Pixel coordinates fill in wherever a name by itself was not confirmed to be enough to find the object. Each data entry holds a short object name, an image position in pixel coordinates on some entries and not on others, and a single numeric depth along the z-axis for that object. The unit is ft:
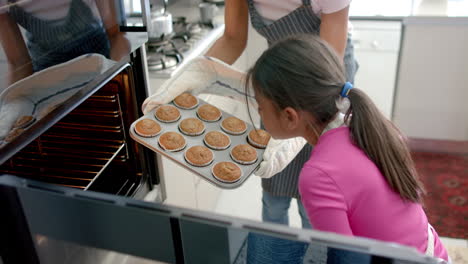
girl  3.16
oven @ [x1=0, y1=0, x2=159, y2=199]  4.05
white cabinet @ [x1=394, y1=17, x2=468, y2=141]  8.60
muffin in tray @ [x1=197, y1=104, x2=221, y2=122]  4.74
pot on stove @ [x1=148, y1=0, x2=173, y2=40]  6.35
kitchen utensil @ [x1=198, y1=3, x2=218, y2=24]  8.34
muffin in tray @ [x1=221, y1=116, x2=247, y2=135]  4.63
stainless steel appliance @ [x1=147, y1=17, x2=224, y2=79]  5.88
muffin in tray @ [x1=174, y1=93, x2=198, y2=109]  4.75
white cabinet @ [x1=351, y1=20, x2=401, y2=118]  8.71
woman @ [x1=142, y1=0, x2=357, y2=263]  4.31
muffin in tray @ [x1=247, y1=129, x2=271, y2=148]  4.47
